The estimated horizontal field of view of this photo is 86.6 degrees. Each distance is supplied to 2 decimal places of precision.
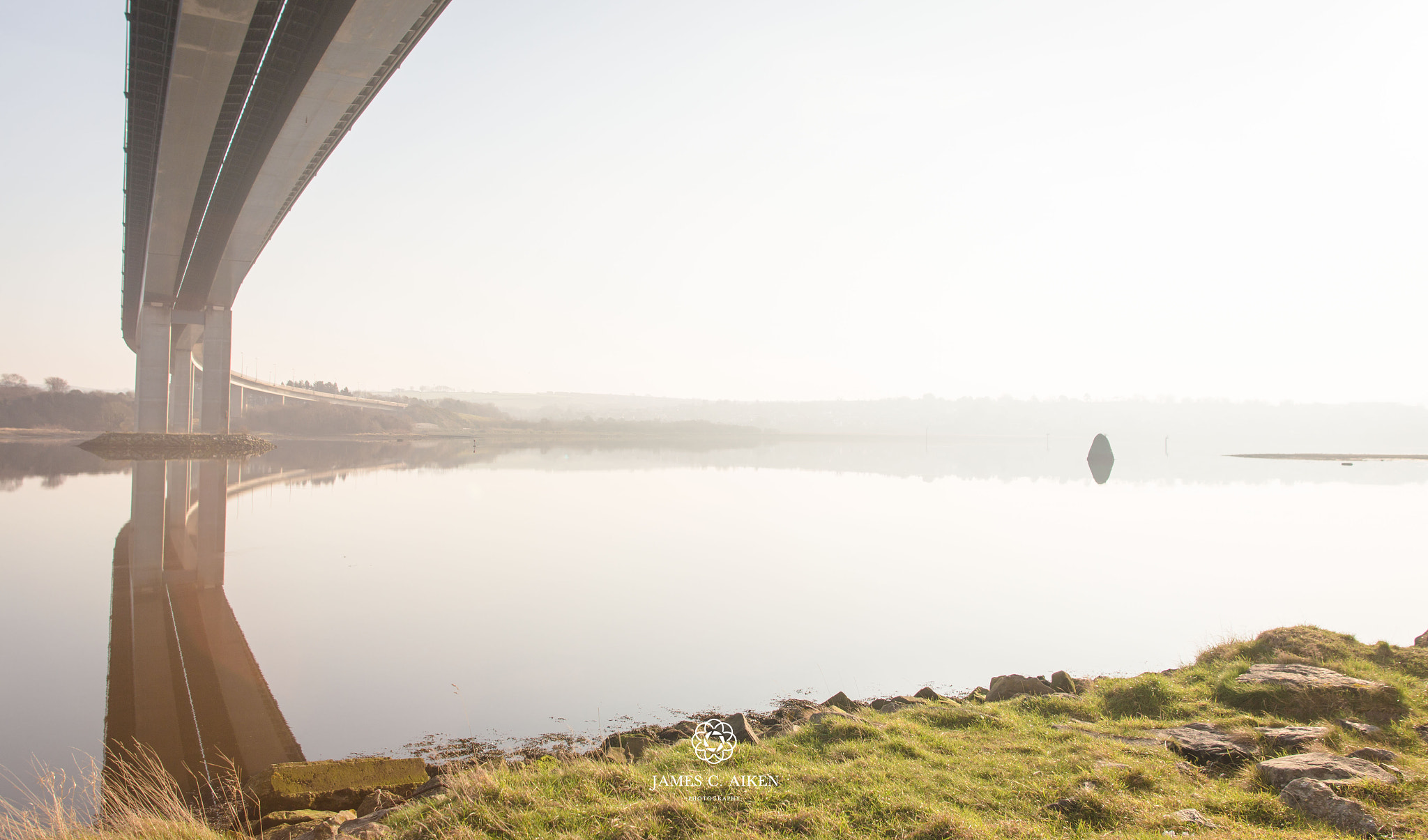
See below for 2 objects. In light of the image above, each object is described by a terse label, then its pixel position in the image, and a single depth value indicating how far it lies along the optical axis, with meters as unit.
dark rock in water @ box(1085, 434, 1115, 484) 58.93
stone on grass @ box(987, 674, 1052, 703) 7.71
